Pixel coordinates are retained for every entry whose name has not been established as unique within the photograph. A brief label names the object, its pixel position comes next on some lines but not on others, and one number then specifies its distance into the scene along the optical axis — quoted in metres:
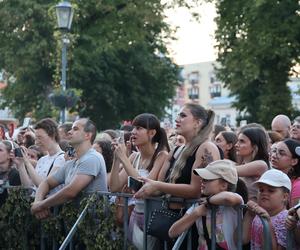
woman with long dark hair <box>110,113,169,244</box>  7.89
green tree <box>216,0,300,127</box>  34.64
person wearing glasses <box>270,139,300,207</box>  7.39
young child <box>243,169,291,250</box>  5.96
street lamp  21.10
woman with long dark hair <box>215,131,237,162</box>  9.64
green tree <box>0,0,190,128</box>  41.63
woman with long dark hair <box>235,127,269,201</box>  7.83
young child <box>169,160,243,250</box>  6.30
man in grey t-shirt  8.11
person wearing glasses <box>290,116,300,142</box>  10.18
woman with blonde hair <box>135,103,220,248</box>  6.79
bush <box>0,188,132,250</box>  7.77
